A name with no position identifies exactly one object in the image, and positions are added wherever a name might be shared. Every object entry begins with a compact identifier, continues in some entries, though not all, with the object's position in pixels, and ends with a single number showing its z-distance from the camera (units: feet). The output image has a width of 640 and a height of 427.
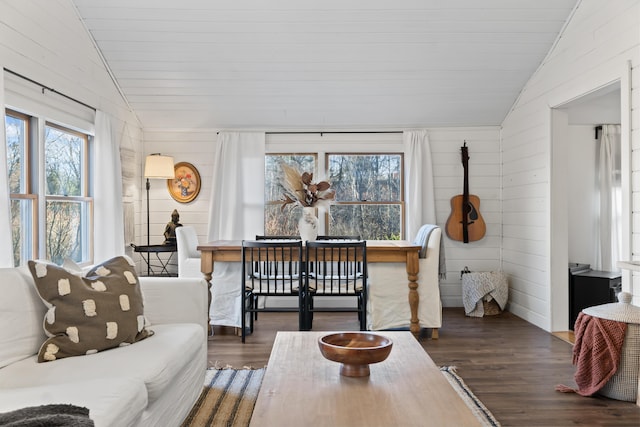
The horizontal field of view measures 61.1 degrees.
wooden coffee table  5.50
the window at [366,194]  20.34
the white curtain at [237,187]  19.62
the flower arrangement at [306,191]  15.98
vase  16.08
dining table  15.05
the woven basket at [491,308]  18.35
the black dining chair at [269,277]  14.43
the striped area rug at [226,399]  9.16
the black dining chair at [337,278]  14.40
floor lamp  18.54
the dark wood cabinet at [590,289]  15.58
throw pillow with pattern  7.57
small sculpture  18.78
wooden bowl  6.72
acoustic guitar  19.72
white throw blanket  18.13
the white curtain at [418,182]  19.58
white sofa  5.89
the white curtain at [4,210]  10.48
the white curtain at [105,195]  15.53
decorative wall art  20.06
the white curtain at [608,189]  17.35
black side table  19.38
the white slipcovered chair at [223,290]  15.65
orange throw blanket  10.07
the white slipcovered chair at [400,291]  15.29
